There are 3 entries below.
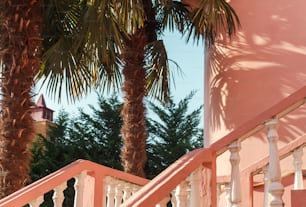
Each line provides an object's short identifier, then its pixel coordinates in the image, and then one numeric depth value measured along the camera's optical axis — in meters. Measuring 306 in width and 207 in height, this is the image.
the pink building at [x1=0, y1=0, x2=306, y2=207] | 2.69
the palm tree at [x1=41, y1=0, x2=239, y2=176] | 5.34
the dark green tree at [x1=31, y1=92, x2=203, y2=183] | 13.13
